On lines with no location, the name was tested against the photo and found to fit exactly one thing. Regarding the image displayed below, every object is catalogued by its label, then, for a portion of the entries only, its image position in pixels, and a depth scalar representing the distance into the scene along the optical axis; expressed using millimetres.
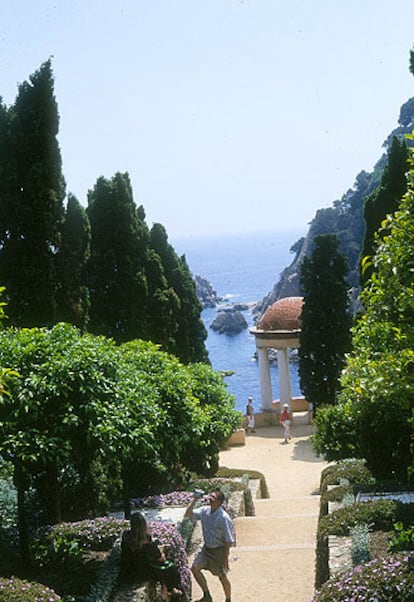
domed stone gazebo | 32875
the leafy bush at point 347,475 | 16094
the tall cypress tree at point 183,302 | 30219
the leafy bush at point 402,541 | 8734
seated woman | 9844
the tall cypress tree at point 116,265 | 26078
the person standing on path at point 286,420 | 28509
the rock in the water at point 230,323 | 139375
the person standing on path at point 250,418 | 31406
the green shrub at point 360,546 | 9492
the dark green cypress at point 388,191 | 28344
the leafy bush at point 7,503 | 12617
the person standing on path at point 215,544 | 10148
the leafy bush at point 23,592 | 8117
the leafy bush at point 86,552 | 9852
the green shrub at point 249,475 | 20256
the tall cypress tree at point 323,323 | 31078
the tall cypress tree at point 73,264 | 21312
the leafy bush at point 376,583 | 7773
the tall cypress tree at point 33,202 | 20844
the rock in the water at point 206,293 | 173500
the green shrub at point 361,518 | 10906
